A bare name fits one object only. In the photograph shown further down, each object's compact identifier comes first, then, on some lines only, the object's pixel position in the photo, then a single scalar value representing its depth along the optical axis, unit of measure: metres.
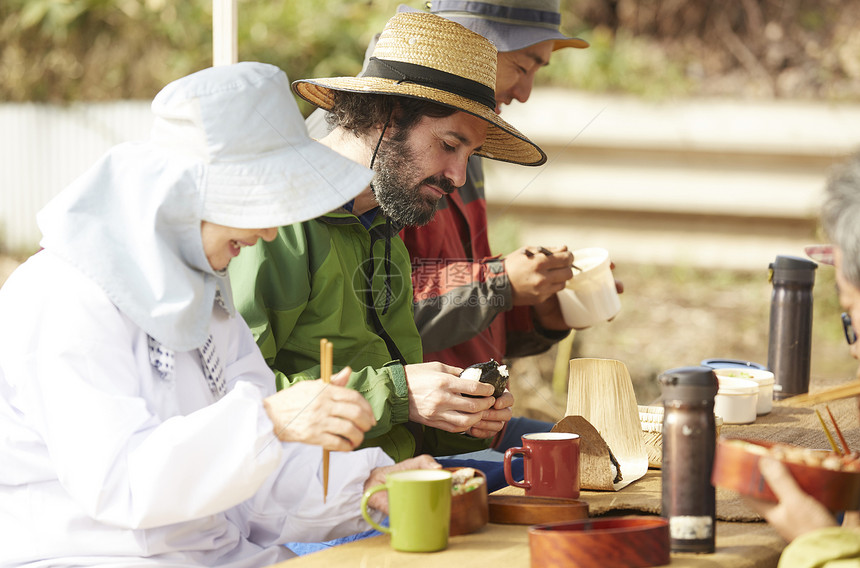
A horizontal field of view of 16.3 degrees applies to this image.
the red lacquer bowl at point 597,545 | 3.28
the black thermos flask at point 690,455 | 3.37
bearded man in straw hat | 3.82
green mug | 3.37
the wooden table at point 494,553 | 3.35
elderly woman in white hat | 3.38
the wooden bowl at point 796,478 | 3.29
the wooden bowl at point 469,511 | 3.44
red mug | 3.59
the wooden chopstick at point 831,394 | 3.32
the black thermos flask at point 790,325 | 4.29
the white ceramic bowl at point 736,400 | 4.05
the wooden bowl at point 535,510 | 3.48
